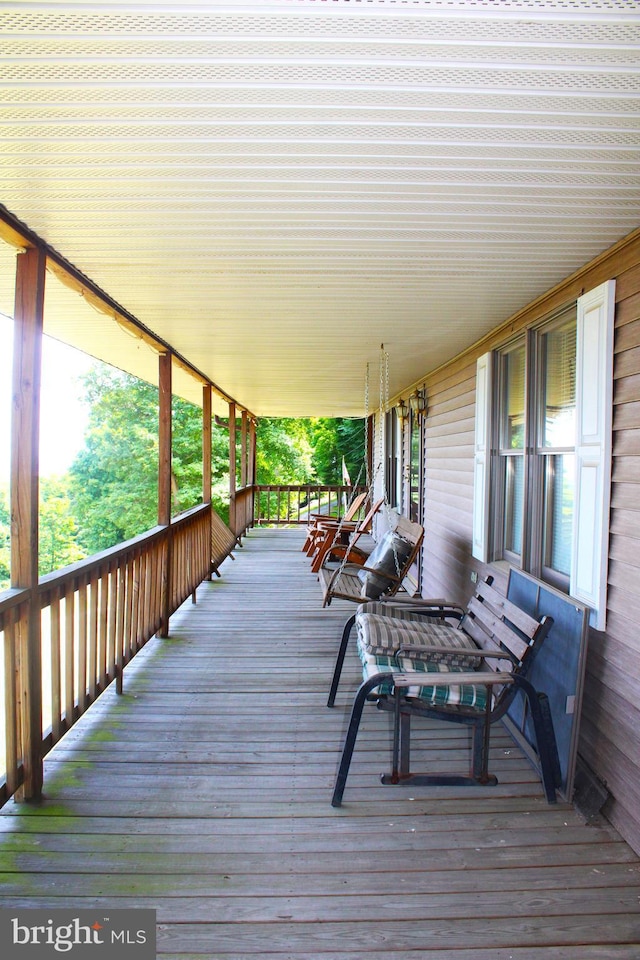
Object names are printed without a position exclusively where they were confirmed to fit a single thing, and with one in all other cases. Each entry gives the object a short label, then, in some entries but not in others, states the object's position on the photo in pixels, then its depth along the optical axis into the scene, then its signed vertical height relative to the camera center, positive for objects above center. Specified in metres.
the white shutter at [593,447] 2.36 +0.10
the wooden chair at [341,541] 5.58 -0.94
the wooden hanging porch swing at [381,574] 4.14 -0.86
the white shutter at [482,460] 3.95 +0.05
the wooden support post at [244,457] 10.79 +0.15
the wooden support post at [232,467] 8.64 -0.04
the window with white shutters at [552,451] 2.40 +0.10
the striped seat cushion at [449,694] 2.34 -0.97
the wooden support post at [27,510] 2.29 -0.20
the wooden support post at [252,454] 12.54 +0.25
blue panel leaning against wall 2.36 -0.91
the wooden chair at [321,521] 7.54 -0.82
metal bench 2.26 -0.94
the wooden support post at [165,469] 4.37 -0.04
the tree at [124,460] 18.88 +0.11
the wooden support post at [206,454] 6.34 +0.12
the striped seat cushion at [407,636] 2.63 -0.88
